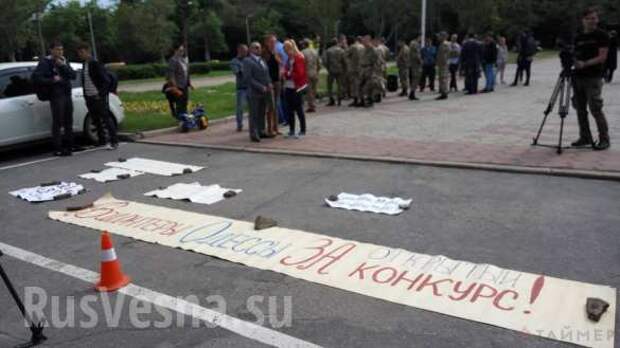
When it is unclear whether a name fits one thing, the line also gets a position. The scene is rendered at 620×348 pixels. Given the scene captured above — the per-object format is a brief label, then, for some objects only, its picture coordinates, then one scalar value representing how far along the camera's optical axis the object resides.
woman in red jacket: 10.73
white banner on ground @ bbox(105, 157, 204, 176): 8.59
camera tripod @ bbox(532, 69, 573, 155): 8.06
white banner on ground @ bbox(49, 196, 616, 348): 3.59
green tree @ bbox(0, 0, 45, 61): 36.25
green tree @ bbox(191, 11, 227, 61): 64.00
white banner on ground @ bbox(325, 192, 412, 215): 6.04
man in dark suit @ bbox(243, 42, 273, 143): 10.50
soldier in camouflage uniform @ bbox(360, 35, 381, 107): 15.29
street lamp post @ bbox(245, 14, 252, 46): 64.50
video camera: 7.96
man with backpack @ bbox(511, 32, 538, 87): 18.92
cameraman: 7.89
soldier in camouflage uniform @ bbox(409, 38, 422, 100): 17.31
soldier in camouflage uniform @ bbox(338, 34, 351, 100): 16.41
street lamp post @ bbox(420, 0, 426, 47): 25.33
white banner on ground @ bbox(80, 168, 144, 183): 8.28
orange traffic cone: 4.25
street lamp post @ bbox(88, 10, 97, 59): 50.42
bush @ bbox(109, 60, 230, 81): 40.47
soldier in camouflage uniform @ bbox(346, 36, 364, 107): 15.44
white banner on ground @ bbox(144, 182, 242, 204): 6.82
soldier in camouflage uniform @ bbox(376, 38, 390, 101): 15.75
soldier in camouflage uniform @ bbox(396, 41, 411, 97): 17.97
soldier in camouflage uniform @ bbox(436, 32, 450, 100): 16.92
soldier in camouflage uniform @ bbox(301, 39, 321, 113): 14.98
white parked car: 9.84
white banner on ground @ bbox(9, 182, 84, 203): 7.22
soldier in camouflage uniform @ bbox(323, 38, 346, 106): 16.38
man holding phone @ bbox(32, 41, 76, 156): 9.88
